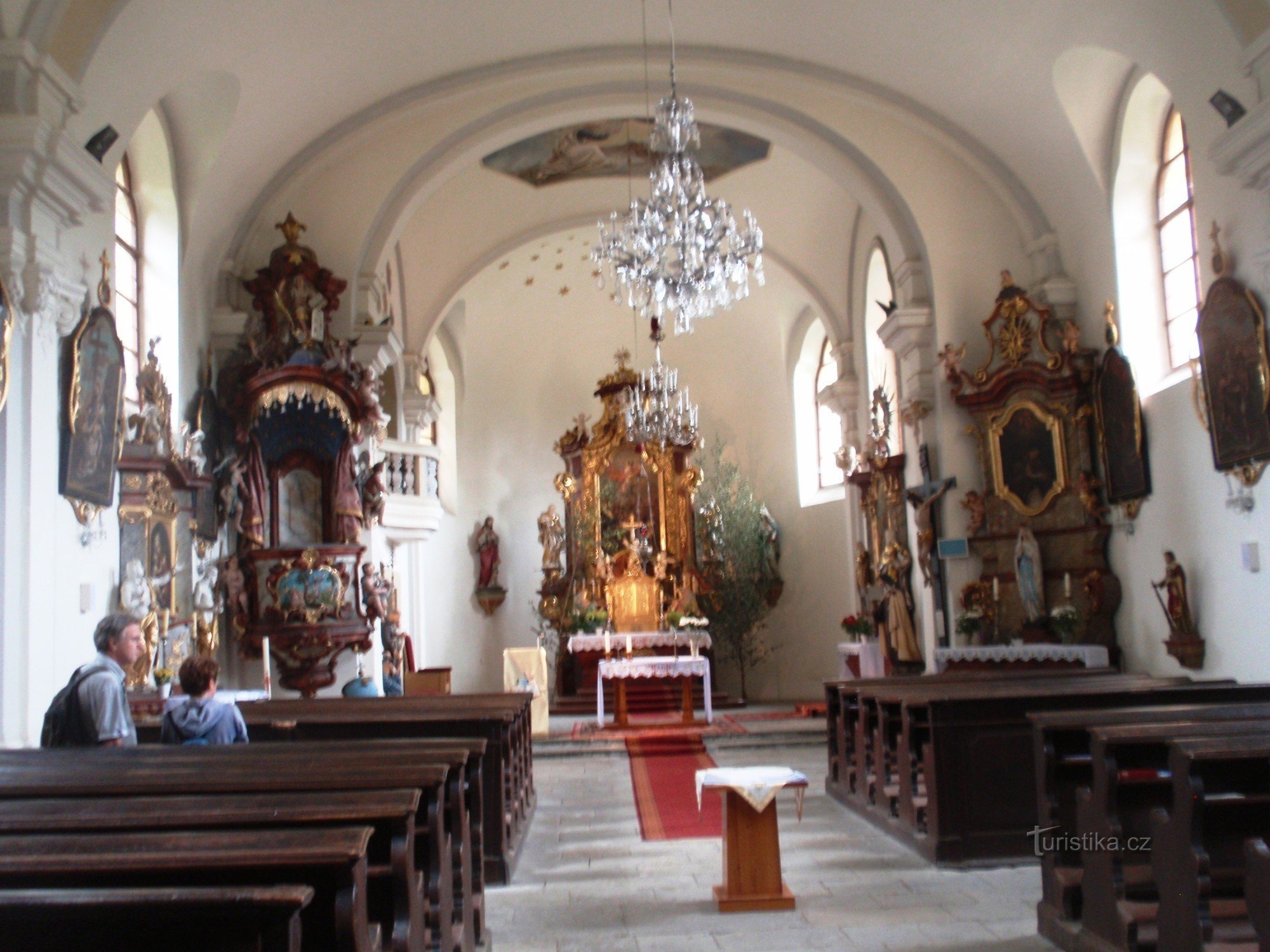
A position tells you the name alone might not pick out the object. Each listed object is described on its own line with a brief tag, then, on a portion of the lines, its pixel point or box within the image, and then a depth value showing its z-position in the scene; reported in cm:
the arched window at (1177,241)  1016
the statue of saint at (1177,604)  928
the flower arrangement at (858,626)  1411
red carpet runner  722
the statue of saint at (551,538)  1795
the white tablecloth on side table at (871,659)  1388
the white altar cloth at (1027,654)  1045
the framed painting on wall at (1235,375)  811
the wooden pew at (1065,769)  445
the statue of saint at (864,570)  1433
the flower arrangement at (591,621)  1497
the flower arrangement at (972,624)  1125
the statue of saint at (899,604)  1275
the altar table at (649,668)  1232
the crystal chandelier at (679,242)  837
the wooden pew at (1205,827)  349
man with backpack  459
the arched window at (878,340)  1458
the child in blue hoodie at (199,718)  492
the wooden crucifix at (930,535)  1182
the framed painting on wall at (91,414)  733
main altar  1669
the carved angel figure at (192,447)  936
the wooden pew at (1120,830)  398
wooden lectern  515
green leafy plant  1719
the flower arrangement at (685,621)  1366
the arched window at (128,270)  975
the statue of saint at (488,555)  1822
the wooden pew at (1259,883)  299
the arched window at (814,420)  1786
